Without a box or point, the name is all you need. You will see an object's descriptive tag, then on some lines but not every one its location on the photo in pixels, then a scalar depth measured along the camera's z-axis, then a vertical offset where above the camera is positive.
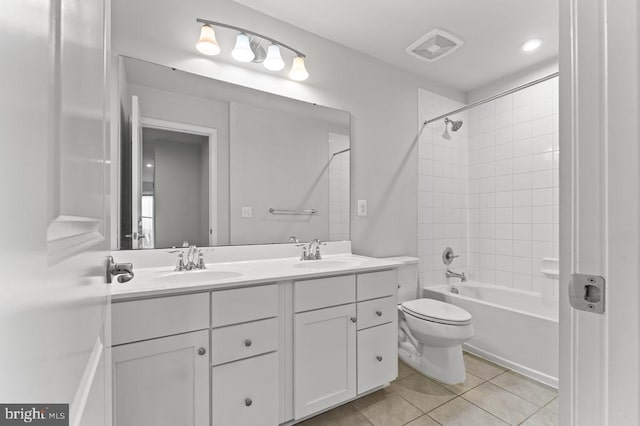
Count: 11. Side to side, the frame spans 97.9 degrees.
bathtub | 1.91 -0.86
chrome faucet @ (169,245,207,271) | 1.52 -0.26
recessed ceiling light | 2.19 +1.37
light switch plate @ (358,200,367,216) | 2.29 +0.05
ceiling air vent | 2.11 +1.35
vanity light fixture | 1.63 +1.04
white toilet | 1.86 -0.86
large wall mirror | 1.51 +0.32
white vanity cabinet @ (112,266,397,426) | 1.06 -0.63
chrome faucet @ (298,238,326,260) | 1.95 -0.26
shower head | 2.62 +0.85
